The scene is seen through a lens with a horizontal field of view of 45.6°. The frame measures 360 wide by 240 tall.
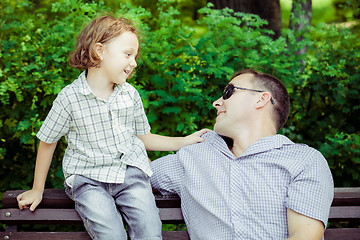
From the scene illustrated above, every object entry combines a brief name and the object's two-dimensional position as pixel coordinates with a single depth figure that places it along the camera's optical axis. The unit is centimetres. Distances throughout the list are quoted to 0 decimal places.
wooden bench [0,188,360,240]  276
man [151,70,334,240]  242
